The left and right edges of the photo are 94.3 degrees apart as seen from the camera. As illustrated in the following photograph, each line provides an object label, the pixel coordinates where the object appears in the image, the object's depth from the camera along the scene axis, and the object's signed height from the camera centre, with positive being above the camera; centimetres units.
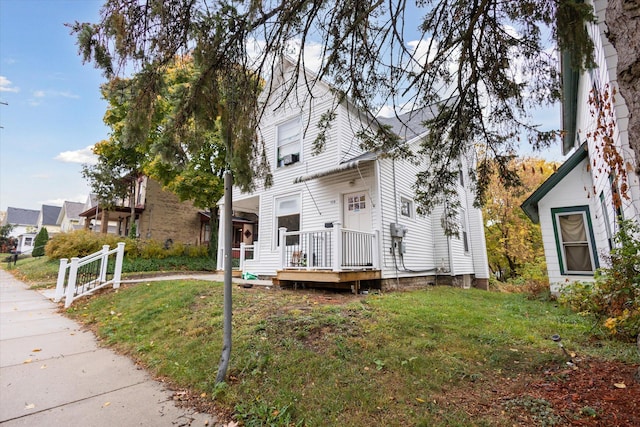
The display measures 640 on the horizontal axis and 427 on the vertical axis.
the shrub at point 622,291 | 344 -43
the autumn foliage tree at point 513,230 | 1716 +166
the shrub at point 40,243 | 2256 +170
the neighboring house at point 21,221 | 4414 +665
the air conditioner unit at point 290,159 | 1014 +348
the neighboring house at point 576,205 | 600 +127
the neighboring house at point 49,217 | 4178 +659
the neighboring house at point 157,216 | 1983 +328
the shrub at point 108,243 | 1377 +79
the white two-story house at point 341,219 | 775 +130
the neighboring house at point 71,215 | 3400 +581
